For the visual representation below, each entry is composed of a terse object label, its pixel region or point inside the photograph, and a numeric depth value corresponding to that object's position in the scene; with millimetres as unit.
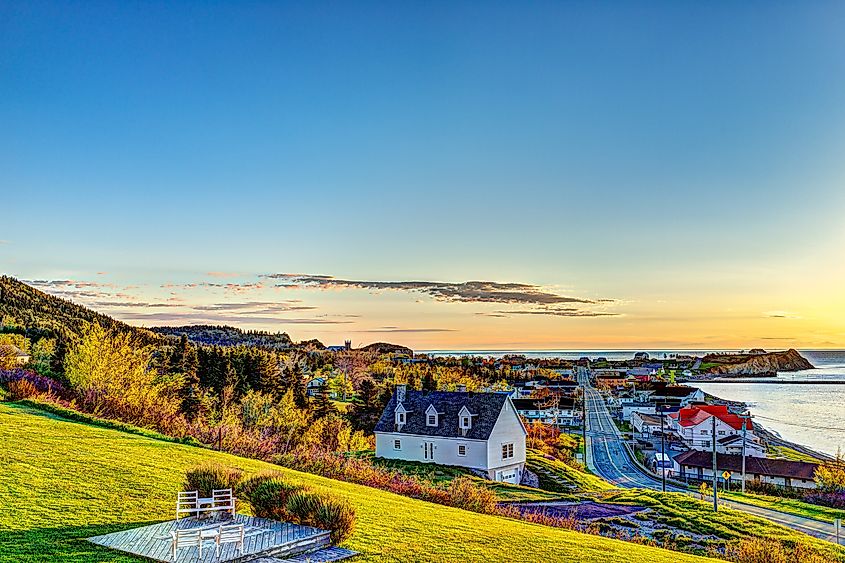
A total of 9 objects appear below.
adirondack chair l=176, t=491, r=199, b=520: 14102
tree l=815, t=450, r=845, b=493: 55038
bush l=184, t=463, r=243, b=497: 15898
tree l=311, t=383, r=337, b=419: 67688
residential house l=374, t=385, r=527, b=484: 43781
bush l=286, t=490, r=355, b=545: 13945
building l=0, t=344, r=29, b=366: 44281
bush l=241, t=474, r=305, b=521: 14844
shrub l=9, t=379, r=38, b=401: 32906
